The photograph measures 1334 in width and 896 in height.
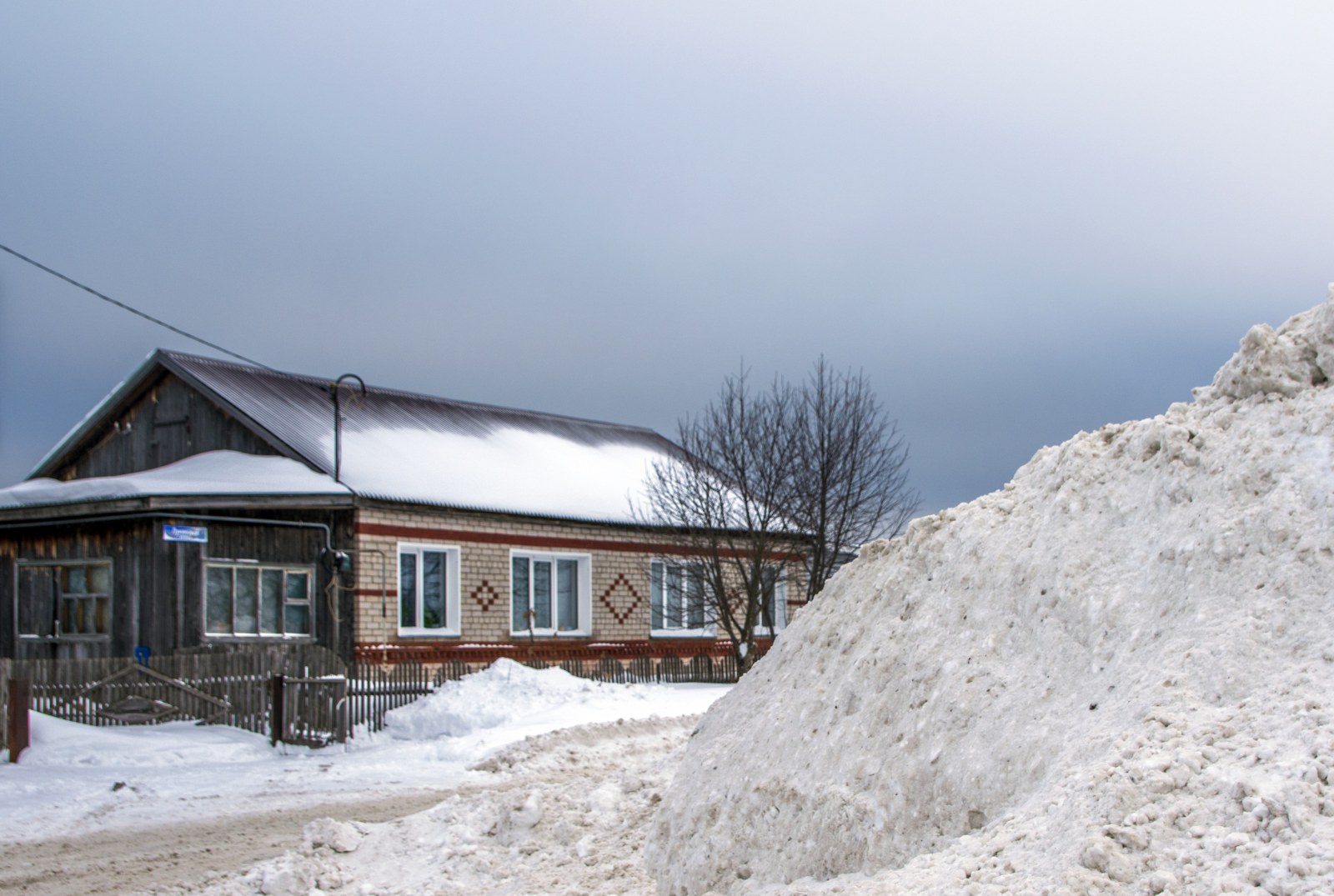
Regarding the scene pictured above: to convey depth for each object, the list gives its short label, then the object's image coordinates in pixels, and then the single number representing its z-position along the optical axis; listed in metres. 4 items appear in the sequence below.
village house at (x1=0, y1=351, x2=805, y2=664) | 21.16
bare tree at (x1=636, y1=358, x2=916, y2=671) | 26.86
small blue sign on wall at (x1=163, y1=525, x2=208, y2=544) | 19.31
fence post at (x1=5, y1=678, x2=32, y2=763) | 14.59
